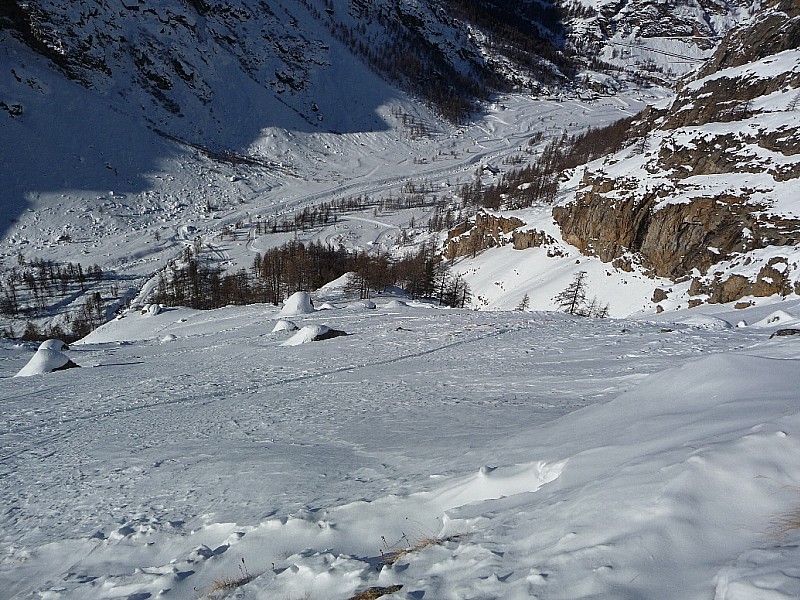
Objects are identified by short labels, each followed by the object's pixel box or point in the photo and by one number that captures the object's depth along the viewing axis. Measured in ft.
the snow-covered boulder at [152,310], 136.69
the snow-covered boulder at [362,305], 114.11
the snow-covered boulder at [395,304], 111.45
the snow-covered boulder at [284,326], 84.12
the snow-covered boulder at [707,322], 63.05
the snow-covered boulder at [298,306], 109.29
